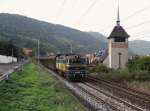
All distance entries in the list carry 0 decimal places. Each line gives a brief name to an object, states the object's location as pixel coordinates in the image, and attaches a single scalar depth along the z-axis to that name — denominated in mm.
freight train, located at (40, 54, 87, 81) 43281
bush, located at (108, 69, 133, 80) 49406
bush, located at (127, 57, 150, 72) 57391
